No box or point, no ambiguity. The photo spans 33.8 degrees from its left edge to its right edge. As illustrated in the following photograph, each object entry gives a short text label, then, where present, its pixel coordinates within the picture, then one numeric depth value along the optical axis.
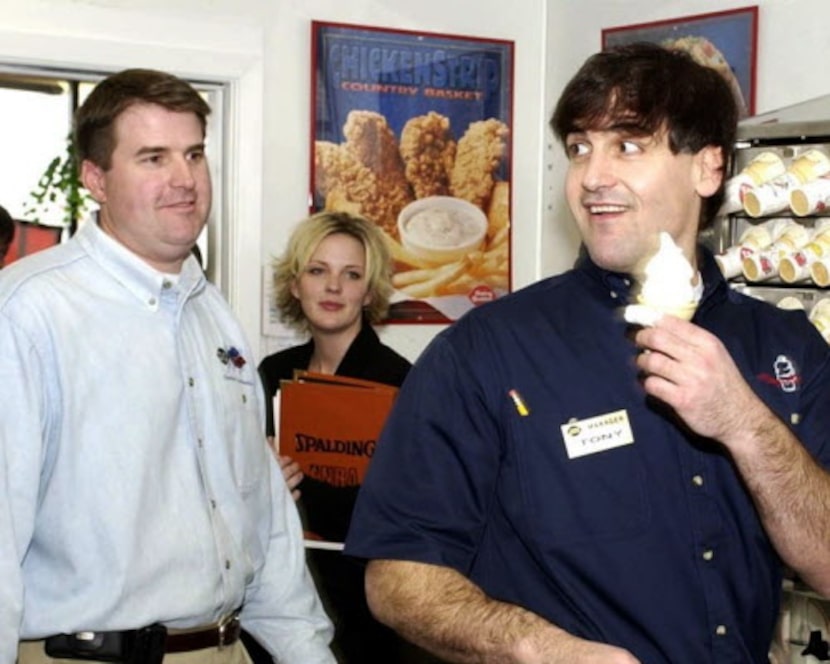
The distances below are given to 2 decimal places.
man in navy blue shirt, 1.79
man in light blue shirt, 2.42
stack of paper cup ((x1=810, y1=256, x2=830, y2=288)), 3.21
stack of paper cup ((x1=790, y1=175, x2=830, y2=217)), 3.24
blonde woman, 3.63
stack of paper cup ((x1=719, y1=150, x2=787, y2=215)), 3.35
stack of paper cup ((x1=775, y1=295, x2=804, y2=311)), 3.29
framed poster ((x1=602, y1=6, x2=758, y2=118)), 4.28
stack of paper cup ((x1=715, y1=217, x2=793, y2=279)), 3.38
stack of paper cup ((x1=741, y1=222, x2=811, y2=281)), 3.30
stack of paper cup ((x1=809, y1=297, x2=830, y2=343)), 3.15
